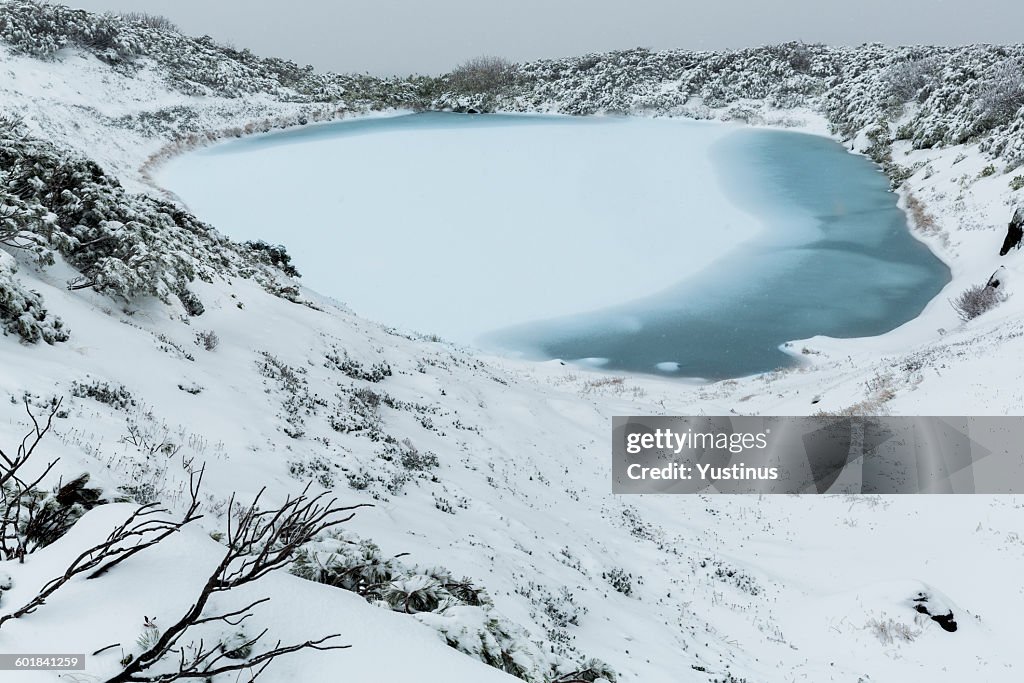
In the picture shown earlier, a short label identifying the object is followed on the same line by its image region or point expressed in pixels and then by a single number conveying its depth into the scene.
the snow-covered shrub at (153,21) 76.35
